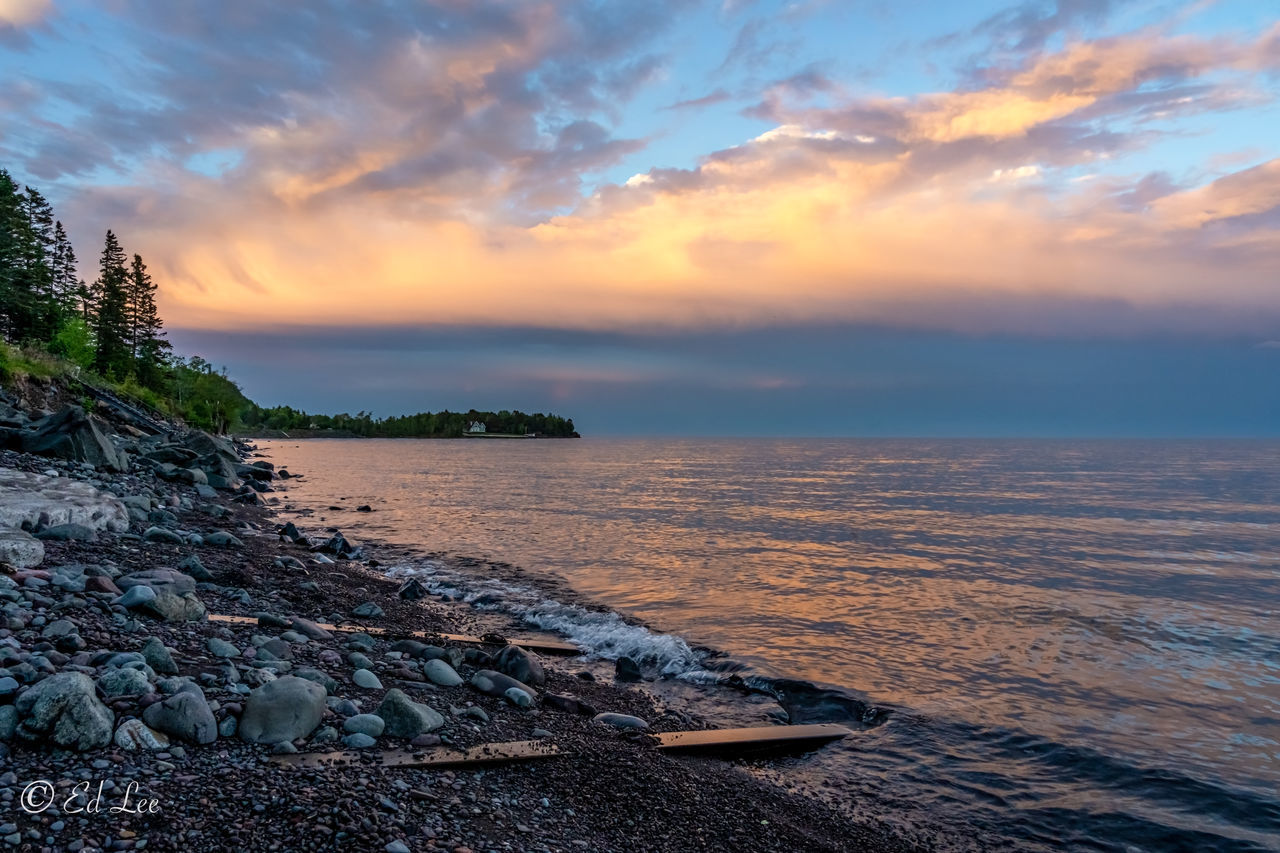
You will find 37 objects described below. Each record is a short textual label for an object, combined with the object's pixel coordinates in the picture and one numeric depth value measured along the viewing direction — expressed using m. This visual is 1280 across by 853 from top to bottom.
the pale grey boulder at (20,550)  9.11
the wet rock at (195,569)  12.61
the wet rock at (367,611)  13.57
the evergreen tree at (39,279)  59.22
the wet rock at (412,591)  17.34
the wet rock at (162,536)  14.98
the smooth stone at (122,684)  5.73
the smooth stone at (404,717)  6.86
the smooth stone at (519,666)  10.55
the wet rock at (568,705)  9.46
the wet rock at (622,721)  9.22
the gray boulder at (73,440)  23.20
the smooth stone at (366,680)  8.06
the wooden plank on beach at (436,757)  5.78
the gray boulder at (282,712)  5.97
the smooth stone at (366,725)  6.56
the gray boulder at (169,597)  8.48
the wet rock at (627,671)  12.66
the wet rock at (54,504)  12.07
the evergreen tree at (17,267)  50.91
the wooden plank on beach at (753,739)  8.87
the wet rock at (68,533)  11.84
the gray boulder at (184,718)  5.53
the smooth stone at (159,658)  6.67
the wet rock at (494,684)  9.36
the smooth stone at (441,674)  9.29
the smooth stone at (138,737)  5.14
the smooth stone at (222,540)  17.62
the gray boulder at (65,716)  4.92
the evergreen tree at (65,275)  77.94
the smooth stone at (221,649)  7.66
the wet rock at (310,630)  10.16
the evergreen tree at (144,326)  95.94
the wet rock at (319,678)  7.53
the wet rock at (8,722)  4.87
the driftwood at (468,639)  9.77
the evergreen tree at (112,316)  84.69
